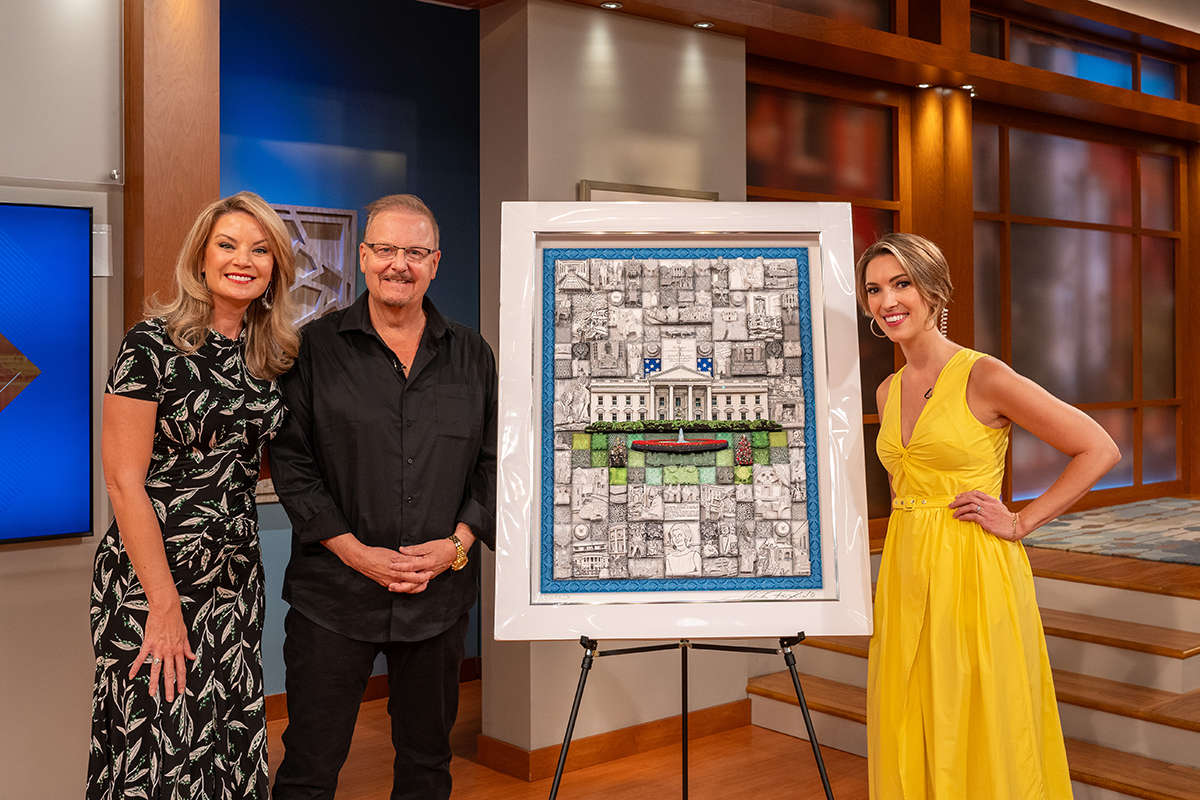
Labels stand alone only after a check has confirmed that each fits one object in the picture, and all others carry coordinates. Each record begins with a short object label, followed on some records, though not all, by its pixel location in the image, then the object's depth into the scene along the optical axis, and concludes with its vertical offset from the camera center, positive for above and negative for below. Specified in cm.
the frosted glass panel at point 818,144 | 455 +124
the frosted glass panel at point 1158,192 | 637 +137
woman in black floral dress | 202 -24
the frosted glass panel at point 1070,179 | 572 +135
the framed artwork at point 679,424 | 212 -2
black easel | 207 -52
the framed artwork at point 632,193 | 364 +82
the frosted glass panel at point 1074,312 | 571 +58
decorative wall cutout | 414 +65
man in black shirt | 221 -18
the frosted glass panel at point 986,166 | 546 +132
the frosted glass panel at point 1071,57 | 551 +199
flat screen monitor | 278 +13
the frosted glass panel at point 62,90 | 278 +91
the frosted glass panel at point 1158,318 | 638 +58
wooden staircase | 308 -92
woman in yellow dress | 217 -36
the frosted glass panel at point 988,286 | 548 +68
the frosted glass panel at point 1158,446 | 634 -22
